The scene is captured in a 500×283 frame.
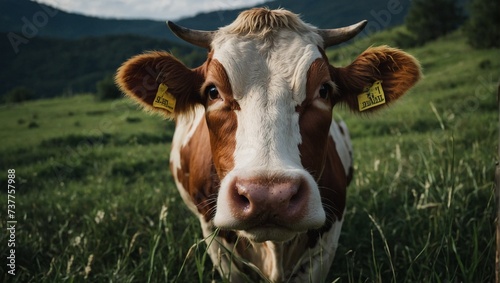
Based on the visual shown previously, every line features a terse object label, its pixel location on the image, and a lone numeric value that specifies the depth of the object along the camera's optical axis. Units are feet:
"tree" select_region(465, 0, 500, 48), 75.18
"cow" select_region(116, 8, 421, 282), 6.57
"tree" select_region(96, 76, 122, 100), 72.95
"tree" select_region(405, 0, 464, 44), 110.22
